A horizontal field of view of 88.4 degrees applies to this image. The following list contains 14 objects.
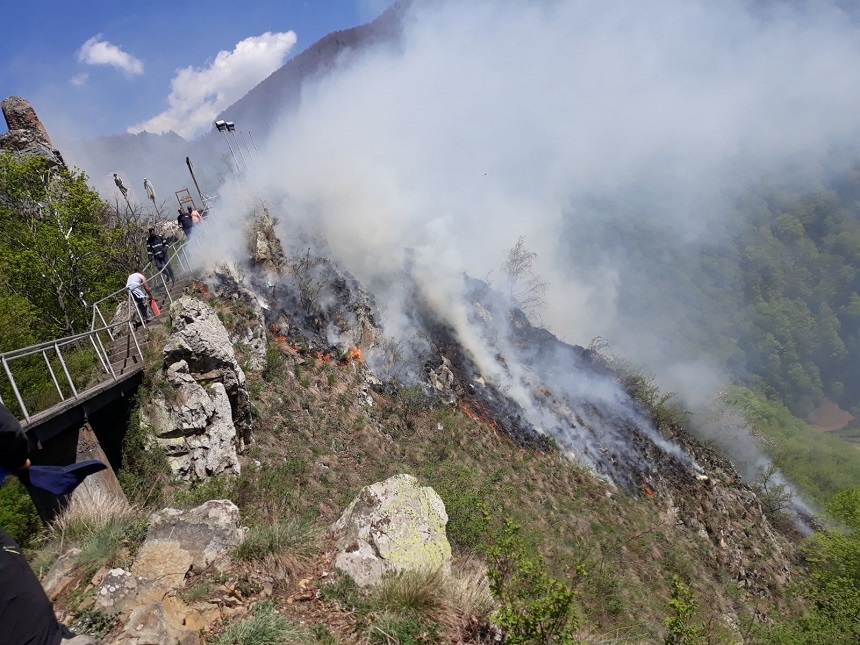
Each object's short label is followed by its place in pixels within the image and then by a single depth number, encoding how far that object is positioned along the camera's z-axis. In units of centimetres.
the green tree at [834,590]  922
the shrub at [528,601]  372
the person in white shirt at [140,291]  1217
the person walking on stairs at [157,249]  1551
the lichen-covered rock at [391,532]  530
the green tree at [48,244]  1547
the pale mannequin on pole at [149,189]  2447
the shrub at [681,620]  397
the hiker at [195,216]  1830
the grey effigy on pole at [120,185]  2486
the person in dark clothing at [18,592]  290
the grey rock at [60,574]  484
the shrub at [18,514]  769
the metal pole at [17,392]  654
